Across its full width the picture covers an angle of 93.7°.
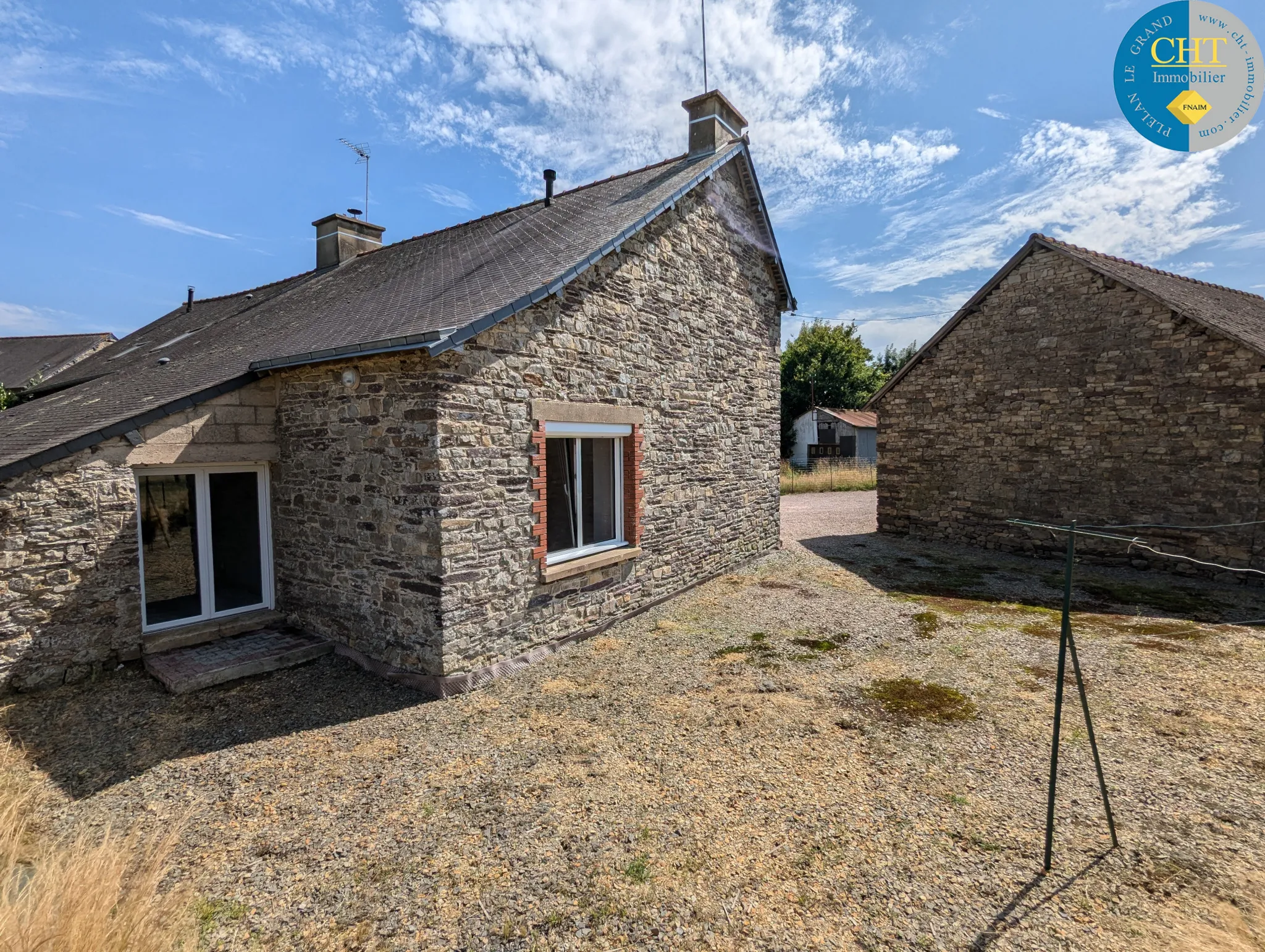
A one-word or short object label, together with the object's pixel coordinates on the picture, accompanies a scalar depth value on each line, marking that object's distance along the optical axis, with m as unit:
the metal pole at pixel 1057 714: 3.23
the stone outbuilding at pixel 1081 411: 9.78
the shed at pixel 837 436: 30.50
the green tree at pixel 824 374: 33.97
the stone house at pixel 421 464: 5.53
